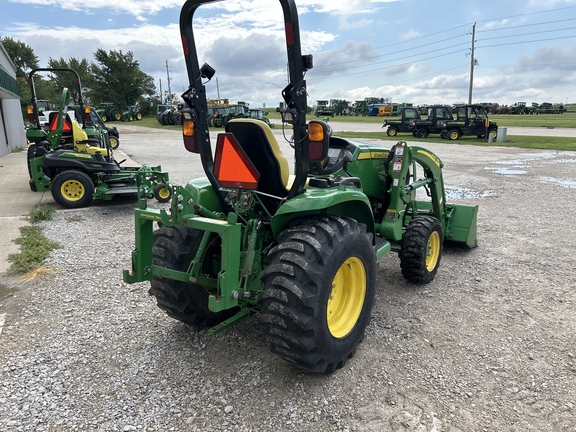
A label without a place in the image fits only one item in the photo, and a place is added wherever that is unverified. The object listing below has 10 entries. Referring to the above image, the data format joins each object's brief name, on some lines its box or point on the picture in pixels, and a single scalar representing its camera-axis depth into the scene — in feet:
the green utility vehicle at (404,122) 89.45
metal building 65.21
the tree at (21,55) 216.33
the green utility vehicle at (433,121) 84.02
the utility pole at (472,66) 142.72
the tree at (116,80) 194.29
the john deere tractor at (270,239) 9.21
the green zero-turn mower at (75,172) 28.68
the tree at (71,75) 201.96
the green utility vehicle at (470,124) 79.30
